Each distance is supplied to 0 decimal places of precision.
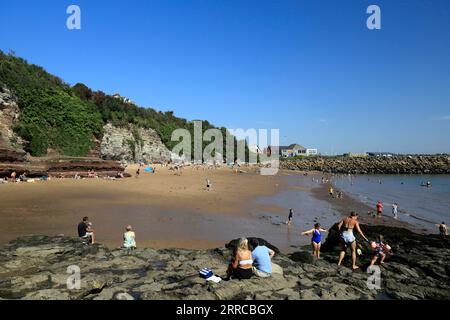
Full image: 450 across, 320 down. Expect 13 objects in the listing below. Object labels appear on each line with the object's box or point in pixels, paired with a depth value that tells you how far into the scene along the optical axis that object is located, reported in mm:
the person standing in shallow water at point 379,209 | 24938
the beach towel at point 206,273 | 7952
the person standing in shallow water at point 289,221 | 20156
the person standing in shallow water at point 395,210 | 25938
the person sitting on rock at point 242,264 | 7555
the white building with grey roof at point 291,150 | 184550
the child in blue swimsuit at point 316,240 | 12070
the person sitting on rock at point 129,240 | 11891
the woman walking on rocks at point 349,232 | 10453
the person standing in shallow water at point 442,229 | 17645
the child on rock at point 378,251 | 10862
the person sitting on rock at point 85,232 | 12484
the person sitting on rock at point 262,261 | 8062
